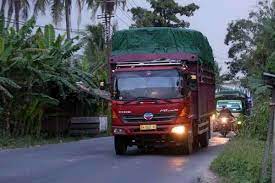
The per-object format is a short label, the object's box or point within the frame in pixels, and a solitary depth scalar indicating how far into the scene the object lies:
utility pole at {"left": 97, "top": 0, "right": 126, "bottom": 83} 45.62
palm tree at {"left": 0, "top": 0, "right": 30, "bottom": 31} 45.31
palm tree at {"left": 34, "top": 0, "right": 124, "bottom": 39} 41.06
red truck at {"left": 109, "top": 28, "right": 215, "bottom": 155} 17.89
